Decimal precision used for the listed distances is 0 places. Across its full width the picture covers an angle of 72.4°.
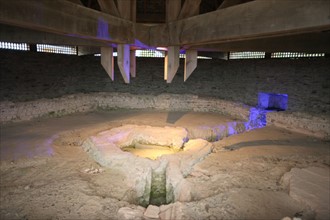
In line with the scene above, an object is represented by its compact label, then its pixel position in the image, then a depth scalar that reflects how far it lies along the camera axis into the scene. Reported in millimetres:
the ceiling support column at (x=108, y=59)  4297
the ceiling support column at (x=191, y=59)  4652
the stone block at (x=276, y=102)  11848
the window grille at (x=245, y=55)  12547
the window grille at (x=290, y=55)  10177
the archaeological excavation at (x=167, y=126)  3113
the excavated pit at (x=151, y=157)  4684
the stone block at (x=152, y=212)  3479
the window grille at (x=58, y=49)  11453
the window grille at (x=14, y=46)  9695
